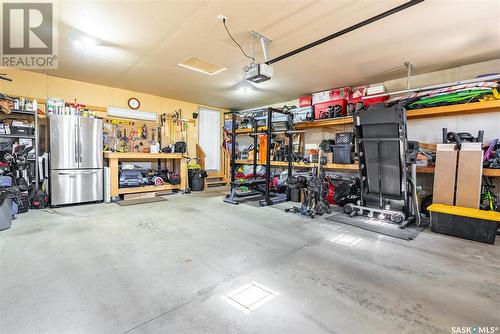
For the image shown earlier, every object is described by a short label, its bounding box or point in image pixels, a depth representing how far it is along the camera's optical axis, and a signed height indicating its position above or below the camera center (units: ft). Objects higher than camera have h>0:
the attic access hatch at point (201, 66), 14.56 +5.99
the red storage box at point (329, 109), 18.37 +4.11
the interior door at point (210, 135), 27.48 +2.40
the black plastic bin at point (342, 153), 17.26 +0.40
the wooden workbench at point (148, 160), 18.35 -1.22
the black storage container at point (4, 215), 10.96 -3.23
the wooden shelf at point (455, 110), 12.23 +3.05
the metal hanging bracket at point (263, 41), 11.03 +5.85
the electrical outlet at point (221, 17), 9.59 +5.83
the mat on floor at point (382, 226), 11.05 -3.58
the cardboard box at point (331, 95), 18.44 +5.31
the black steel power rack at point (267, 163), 17.67 -0.58
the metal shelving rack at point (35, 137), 15.25 +0.82
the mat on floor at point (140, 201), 17.42 -3.86
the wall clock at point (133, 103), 21.61 +4.74
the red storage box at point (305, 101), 20.85 +5.21
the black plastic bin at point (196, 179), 23.77 -2.59
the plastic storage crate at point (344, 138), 17.22 +1.59
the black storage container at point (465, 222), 9.90 -2.78
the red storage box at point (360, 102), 16.52 +4.29
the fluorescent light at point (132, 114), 20.45 +3.65
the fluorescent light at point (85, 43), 11.67 +5.74
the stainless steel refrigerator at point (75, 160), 16.02 -0.67
